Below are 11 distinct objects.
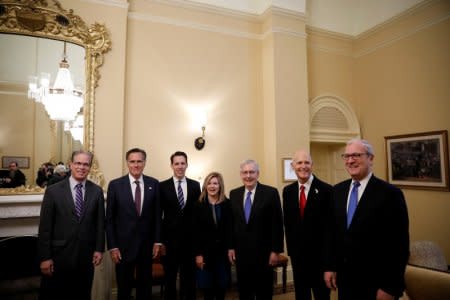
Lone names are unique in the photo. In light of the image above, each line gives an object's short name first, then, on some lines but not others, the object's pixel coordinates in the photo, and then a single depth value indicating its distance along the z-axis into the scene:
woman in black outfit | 2.76
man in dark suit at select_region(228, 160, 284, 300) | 2.62
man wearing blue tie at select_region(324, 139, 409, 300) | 1.86
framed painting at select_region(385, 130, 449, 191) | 4.38
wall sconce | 4.47
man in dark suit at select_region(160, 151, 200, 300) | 2.89
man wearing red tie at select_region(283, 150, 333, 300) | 2.58
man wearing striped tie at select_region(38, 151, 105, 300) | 2.39
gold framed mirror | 3.54
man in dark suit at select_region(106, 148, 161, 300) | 2.64
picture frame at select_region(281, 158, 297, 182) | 4.62
